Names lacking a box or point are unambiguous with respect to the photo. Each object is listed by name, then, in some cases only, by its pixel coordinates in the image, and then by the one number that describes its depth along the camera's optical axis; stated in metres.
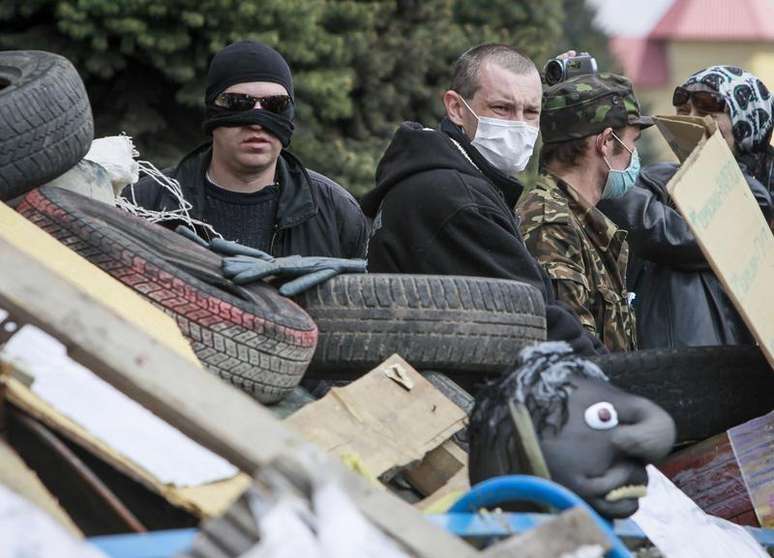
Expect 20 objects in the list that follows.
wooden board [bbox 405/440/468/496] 7.39
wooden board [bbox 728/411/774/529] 8.45
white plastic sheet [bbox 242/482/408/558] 3.96
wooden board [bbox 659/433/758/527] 8.59
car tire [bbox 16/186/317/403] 7.61
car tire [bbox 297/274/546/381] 8.30
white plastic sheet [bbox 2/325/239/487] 5.57
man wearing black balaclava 10.77
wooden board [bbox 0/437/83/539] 4.52
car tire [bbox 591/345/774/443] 8.73
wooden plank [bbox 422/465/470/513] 5.79
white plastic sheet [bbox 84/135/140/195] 9.27
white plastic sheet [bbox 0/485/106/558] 3.95
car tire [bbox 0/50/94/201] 8.09
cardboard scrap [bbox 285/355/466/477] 6.96
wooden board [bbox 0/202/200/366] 7.02
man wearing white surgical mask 9.34
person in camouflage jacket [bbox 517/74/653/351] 10.38
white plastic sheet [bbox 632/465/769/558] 6.83
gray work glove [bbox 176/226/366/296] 8.02
